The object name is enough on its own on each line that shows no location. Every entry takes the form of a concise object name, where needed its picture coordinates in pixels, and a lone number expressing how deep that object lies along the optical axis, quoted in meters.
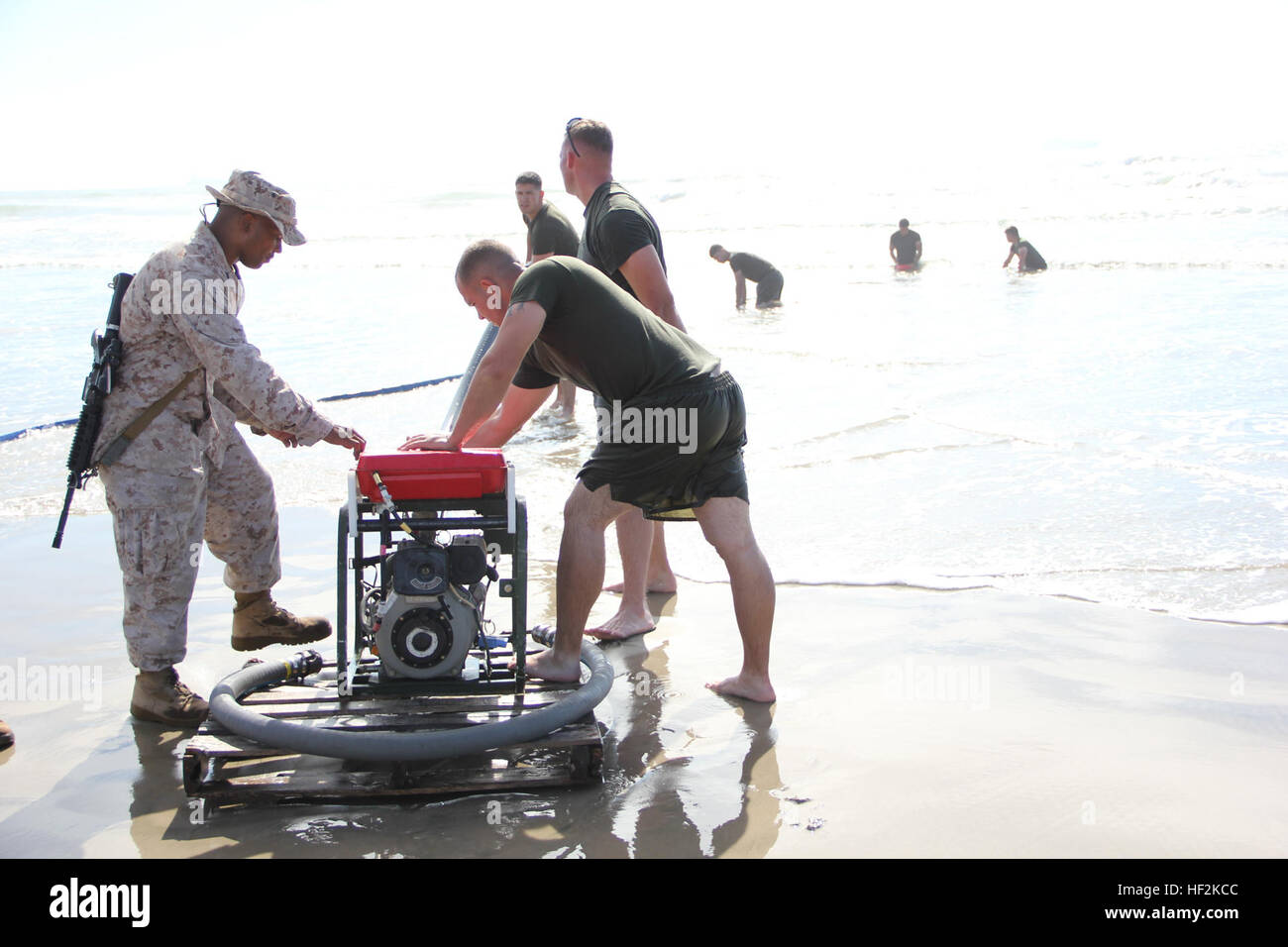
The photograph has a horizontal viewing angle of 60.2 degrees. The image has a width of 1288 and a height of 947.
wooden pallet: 3.14
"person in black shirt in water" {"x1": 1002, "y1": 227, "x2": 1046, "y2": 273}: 18.34
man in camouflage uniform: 3.65
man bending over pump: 3.47
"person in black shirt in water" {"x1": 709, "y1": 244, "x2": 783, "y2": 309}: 15.87
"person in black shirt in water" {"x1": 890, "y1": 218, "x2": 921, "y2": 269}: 20.20
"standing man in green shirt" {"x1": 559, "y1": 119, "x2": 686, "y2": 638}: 4.44
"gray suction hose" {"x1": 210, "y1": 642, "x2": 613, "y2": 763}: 3.07
